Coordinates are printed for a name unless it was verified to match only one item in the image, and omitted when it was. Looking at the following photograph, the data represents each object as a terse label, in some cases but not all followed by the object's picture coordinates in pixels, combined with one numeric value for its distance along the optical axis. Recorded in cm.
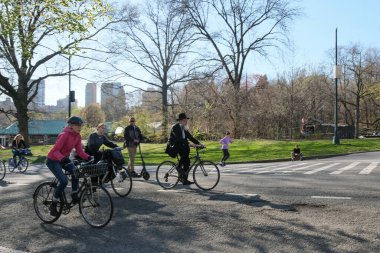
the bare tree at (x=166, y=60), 5541
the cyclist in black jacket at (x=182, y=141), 1030
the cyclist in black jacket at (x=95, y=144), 1030
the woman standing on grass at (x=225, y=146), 2075
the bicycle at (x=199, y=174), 1029
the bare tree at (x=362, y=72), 6053
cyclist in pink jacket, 689
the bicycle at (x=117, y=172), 956
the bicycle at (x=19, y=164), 1858
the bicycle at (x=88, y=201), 683
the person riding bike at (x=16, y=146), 1867
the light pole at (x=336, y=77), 3189
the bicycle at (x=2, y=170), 1468
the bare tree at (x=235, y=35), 5319
